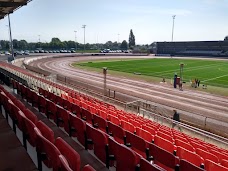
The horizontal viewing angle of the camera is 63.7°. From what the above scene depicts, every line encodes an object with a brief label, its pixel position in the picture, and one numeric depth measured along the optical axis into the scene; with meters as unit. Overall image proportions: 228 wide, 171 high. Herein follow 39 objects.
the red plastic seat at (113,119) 6.19
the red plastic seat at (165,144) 4.52
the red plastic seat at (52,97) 8.45
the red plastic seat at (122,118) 6.89
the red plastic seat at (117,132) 4.82
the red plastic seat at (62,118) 5.43
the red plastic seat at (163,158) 3.61
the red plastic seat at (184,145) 4.85
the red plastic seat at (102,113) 6.78
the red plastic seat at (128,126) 5.63
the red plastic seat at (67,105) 7.30
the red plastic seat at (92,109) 7.22
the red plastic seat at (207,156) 4.33
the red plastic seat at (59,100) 7.88
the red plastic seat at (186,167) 3.05
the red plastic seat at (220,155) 4.70
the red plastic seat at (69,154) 2.83
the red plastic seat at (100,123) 5.46
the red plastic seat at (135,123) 6.39
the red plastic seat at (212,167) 3.51
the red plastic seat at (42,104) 7.00
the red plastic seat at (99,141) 4.01
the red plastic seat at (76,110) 6.78
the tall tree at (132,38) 126.55
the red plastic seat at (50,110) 6.24
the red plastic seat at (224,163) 3.99
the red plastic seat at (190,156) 3.87
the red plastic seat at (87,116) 6.10
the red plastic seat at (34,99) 7.58
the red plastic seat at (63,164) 2.49
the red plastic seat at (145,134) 5.07
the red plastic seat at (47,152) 2.94
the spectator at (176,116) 10.92
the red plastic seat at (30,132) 3.98
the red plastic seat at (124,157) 3.19
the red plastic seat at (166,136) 5.45
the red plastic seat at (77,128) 4.72
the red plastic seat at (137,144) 4.21
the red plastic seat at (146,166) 2.81
